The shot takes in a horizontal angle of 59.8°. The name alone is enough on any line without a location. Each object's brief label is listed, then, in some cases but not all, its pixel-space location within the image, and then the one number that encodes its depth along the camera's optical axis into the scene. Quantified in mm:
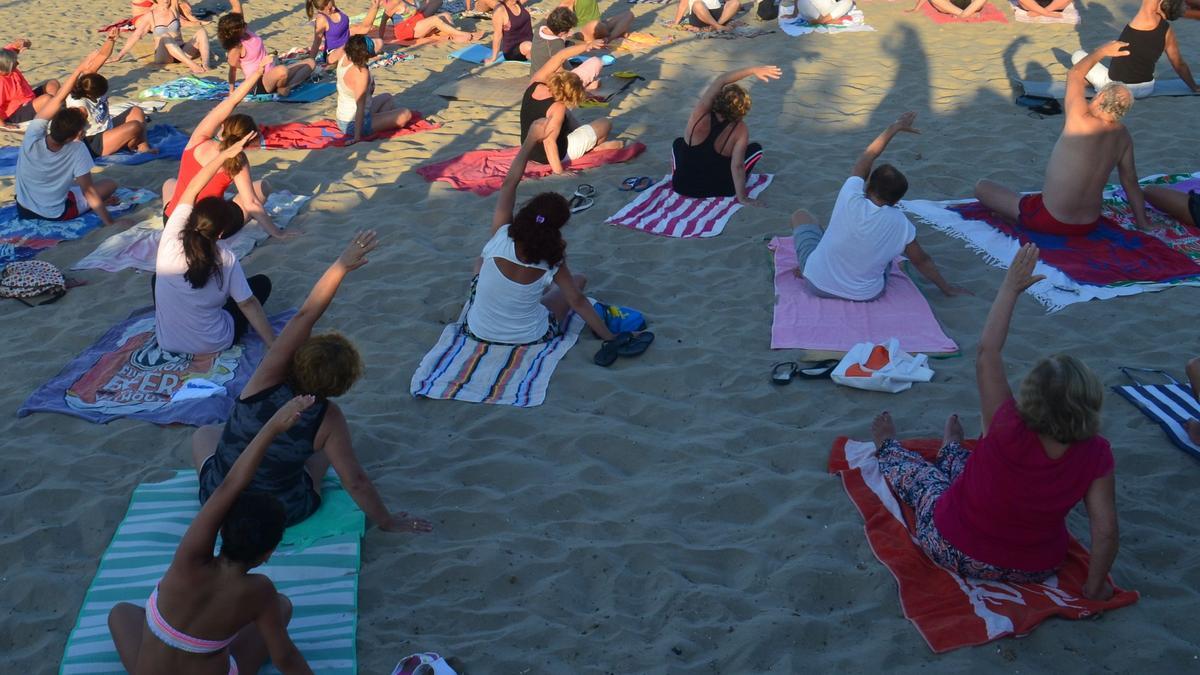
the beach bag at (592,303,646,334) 6129
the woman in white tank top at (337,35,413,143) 9305
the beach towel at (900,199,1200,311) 6430
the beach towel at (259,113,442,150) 9445
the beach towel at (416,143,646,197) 8469
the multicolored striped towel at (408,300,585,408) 5621
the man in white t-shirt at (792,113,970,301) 6121
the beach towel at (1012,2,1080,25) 12227
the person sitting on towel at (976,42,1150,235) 6699
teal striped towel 3871
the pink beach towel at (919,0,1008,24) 12516
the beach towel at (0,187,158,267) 7417
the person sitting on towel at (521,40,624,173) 8438
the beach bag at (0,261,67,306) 6758
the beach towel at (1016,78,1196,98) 9578
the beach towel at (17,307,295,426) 5539
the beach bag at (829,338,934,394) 5496
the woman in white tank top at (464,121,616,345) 5676
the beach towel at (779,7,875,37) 12492
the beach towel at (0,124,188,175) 9039
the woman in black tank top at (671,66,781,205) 7758
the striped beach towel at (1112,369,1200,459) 4941
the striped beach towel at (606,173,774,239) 7535
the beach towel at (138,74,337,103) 10812
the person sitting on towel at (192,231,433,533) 4059
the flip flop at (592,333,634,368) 5887
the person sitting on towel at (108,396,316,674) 3299
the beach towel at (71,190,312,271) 7293
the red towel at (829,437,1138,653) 3818
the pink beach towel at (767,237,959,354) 5996
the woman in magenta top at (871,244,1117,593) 3572
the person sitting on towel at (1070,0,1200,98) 9094
